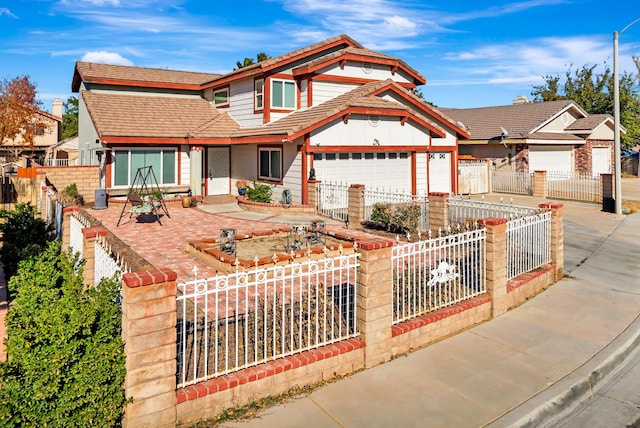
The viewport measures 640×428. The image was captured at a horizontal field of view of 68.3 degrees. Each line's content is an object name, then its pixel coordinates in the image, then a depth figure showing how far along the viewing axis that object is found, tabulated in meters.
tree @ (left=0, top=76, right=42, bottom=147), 46.69
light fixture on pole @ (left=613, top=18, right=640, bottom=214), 20.20
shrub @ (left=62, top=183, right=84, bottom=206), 20.08
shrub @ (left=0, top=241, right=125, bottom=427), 4.39
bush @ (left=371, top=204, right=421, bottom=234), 14.70
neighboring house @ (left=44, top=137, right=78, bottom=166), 35.00
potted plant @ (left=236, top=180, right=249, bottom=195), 22.87
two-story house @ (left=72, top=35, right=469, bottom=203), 20.48
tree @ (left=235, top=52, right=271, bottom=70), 38.03
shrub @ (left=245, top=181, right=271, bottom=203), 20.45
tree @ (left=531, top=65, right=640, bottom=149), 47.22
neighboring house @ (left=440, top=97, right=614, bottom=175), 32.28
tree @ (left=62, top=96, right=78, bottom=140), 61.88
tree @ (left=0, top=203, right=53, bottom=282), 10.52
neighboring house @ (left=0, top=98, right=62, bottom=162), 49.75
